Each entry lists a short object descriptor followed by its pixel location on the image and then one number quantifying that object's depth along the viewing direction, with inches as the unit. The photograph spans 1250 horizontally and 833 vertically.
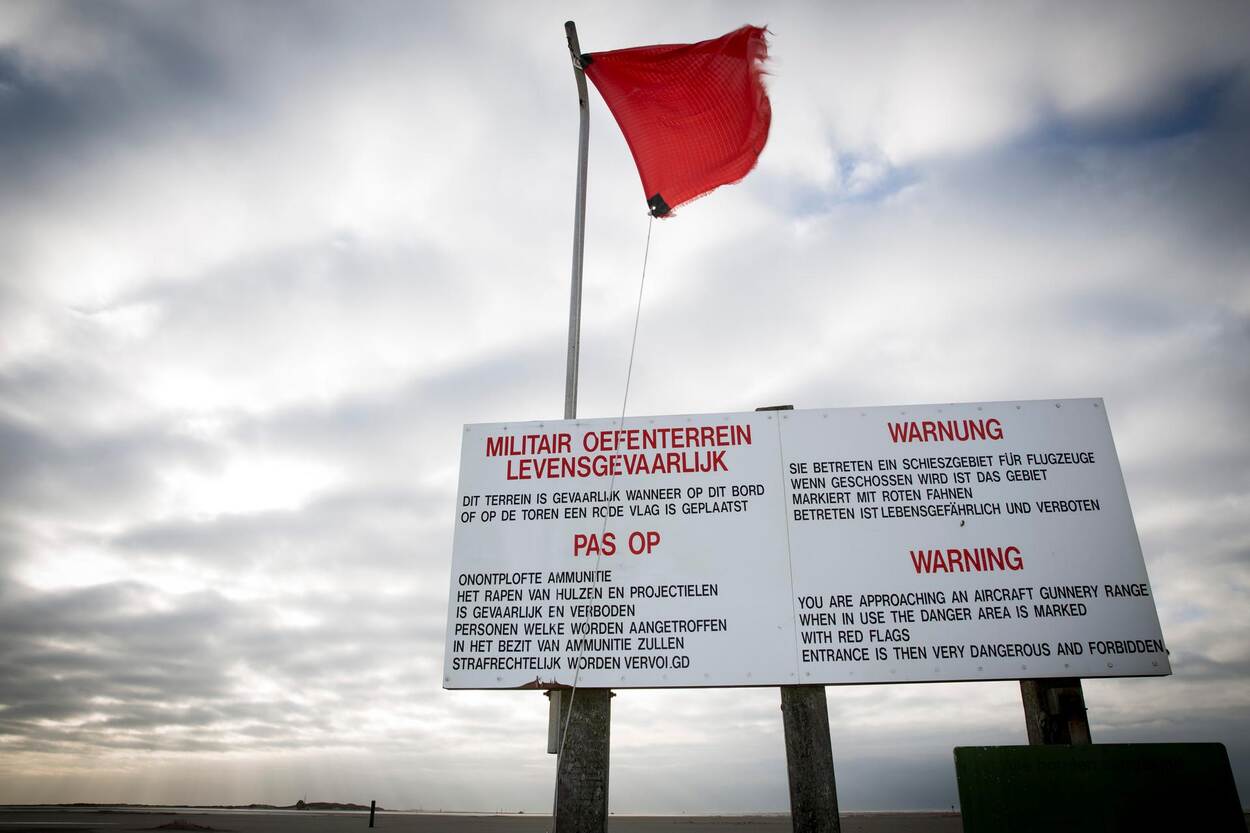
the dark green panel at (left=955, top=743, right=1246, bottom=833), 162.7
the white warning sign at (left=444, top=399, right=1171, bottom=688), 196.4
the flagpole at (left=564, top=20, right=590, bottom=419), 239.3
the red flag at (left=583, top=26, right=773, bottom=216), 288.8
